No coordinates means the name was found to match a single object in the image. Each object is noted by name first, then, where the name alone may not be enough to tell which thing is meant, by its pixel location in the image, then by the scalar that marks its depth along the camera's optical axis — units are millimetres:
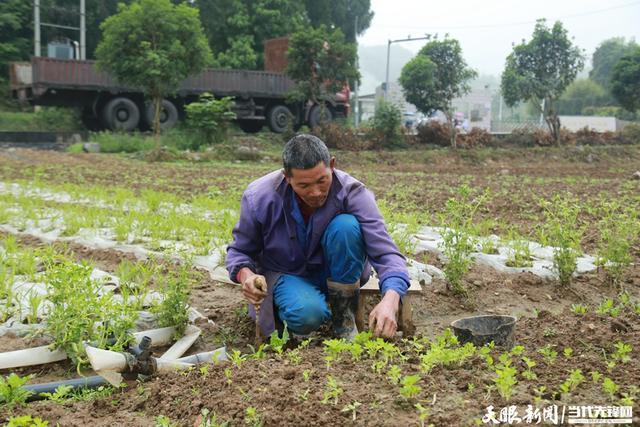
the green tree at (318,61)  18234
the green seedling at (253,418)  1926
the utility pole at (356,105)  28969
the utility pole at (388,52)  29623
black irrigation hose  2363
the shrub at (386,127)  20219
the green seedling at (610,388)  1858
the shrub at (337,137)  19234
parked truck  16250
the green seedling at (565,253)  3953
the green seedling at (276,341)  2535
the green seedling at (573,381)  1949
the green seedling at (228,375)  2212
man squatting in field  2799
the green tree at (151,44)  14180
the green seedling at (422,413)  1777
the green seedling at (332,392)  1961
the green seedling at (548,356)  2287
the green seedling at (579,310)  3362
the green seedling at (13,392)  2246
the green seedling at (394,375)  2043
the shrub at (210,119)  16844
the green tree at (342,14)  33594
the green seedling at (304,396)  2019
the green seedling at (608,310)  3225
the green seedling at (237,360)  2318
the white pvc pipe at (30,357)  2609
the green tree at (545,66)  22125
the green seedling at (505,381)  1886
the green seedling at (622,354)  2248
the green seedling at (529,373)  2082
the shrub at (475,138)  21984
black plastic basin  2766
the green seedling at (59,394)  2305
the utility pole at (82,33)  22470
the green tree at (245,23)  28094
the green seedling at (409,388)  1890
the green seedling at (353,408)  1893
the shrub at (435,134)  21938
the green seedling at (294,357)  2342
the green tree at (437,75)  21938
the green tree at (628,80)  25438
